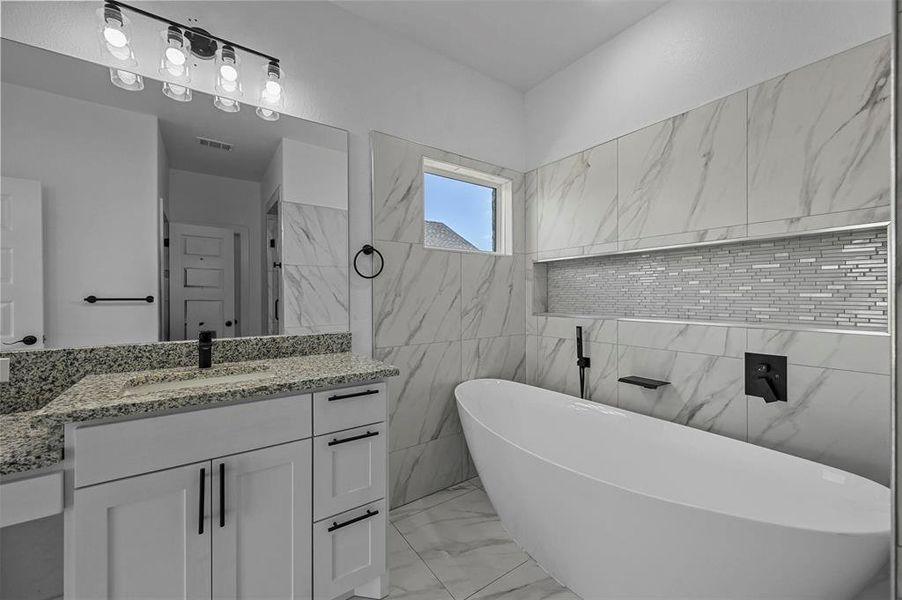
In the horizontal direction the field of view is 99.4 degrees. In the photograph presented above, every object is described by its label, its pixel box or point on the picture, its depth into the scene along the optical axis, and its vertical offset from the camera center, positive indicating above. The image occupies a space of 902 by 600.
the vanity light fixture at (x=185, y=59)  1.51 +1.05
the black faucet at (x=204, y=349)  1.64 -0.21
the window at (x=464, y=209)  2.67 +0.68
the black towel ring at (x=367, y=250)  2.16 +0.29
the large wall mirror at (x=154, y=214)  1.41 +0.38
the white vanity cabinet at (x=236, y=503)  1.09 -0.67
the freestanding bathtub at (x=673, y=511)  1.05 -0.75
